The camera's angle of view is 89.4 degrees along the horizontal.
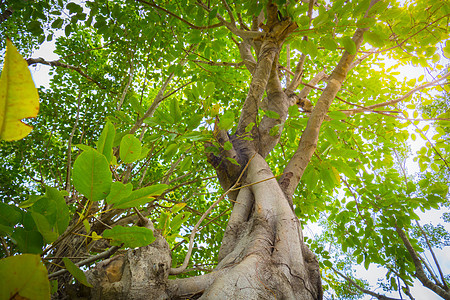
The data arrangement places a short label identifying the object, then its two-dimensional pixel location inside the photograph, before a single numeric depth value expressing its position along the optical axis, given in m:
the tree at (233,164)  0.59
